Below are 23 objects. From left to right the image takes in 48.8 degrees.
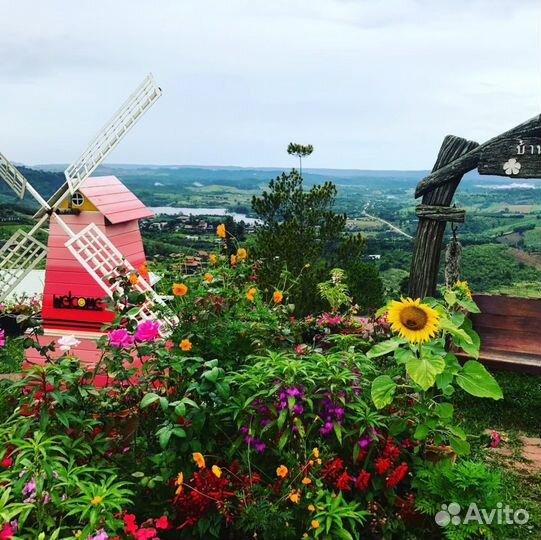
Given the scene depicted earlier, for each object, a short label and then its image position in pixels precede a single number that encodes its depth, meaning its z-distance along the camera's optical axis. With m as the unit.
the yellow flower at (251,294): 3.59
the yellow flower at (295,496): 2.51
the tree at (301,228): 9.50
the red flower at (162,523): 2.40
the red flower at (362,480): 2.76
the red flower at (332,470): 2.73
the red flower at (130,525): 2.33
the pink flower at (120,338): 3.26
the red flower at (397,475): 2.83
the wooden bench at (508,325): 5.62
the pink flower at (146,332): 3.22
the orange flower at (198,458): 2.50
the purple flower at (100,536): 2.26
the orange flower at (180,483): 2.56
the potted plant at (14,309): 9.01
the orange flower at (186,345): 3.14
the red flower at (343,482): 2.69
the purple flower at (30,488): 2.48
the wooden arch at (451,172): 4.45
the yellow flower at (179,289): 3.37
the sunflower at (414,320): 2.86
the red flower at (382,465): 2.79
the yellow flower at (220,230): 4.02
